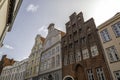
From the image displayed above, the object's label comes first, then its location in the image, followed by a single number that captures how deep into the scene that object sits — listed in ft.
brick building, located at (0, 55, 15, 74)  190.22
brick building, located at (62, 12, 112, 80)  58.08
